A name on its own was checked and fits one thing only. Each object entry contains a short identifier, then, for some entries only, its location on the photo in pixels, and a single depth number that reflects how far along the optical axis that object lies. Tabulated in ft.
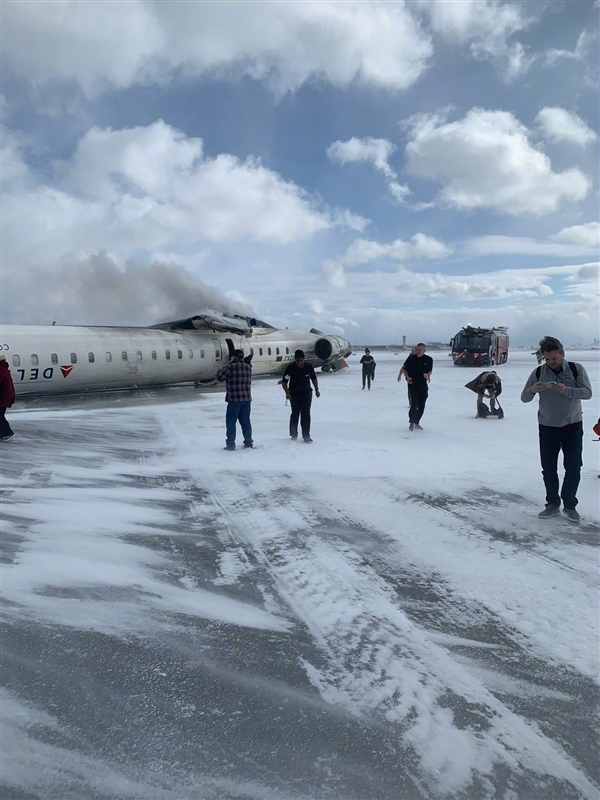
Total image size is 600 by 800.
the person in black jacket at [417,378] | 31.86
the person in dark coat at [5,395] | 29.04
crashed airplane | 50.78
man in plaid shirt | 27.09
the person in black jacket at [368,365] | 62.23
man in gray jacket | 15.94
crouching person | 36.83
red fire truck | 113.39
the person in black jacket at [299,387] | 28.43
